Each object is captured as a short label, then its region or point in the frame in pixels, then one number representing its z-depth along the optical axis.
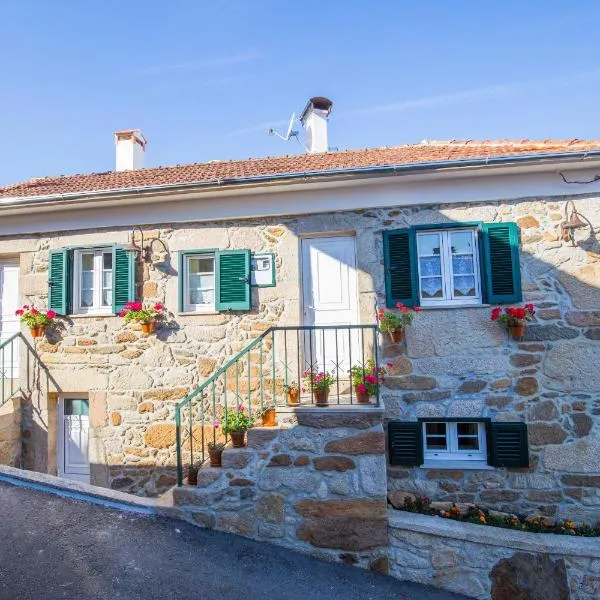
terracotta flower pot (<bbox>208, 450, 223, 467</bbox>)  4.23
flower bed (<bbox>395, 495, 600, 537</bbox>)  4.60
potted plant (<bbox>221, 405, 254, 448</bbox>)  4.23
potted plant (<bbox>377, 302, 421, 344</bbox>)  5.10
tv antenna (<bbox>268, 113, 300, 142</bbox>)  8.42
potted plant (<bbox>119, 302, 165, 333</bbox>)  5.68
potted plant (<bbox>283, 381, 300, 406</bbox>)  4.55
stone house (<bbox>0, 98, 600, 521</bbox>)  4.96
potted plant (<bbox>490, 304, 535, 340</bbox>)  4.88
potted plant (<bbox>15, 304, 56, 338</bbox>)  5.90
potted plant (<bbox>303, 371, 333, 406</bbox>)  4.37
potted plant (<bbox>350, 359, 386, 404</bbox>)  4.27
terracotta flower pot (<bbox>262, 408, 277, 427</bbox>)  4.26
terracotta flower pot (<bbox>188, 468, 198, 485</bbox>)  4.37
